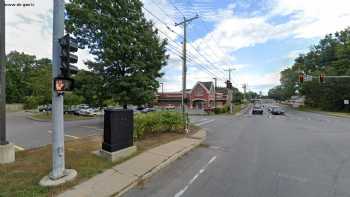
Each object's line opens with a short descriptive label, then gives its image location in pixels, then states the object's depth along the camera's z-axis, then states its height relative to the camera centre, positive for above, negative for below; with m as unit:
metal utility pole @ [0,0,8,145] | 7.42 +0.52
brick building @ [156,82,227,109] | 64.12 +0.79
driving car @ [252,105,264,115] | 45.72 -2.07
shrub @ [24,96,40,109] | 32.86 +0.00
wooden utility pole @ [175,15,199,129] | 17.47 +1.96
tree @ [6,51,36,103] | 68.62 +7.04
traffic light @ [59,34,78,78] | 5.92 +1.11
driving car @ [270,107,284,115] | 44.82 -2.08
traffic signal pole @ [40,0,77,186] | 5.97 -0.27
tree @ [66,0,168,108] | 16.72 +3.93
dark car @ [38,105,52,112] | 48.81 -1.73
